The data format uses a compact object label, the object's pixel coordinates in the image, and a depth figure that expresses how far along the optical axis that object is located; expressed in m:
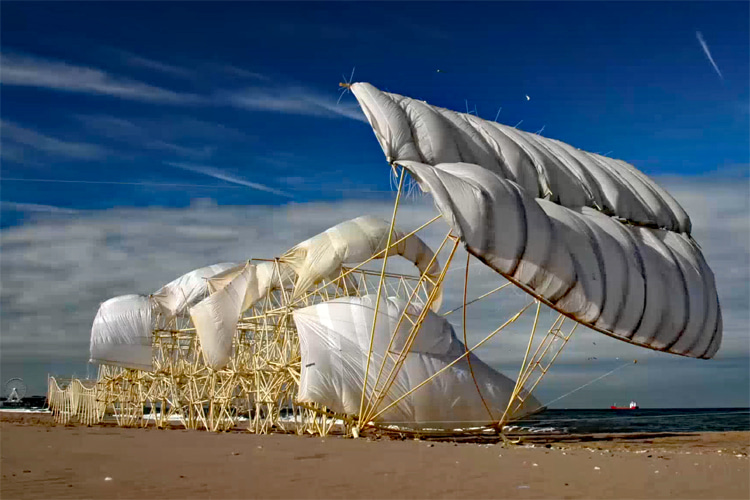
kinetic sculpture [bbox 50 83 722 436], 18.08
